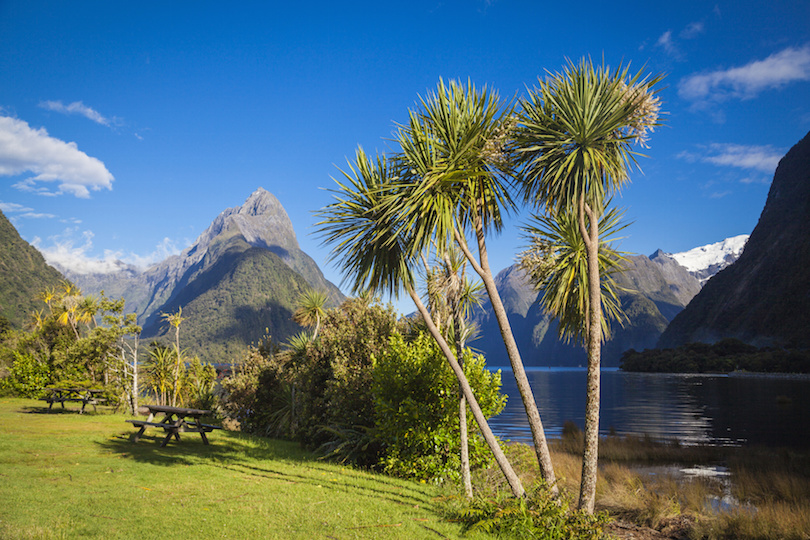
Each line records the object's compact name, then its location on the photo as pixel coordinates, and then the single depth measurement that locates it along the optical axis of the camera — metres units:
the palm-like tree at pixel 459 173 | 6.86
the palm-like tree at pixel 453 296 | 7.75
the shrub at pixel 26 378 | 21.31
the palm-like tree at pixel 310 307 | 24.93
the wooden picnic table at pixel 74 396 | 16.70
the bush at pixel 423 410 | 9.59
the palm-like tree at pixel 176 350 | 21.00
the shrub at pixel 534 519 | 6.05
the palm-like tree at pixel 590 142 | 6.48
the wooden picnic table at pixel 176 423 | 10.95
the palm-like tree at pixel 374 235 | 7.77
